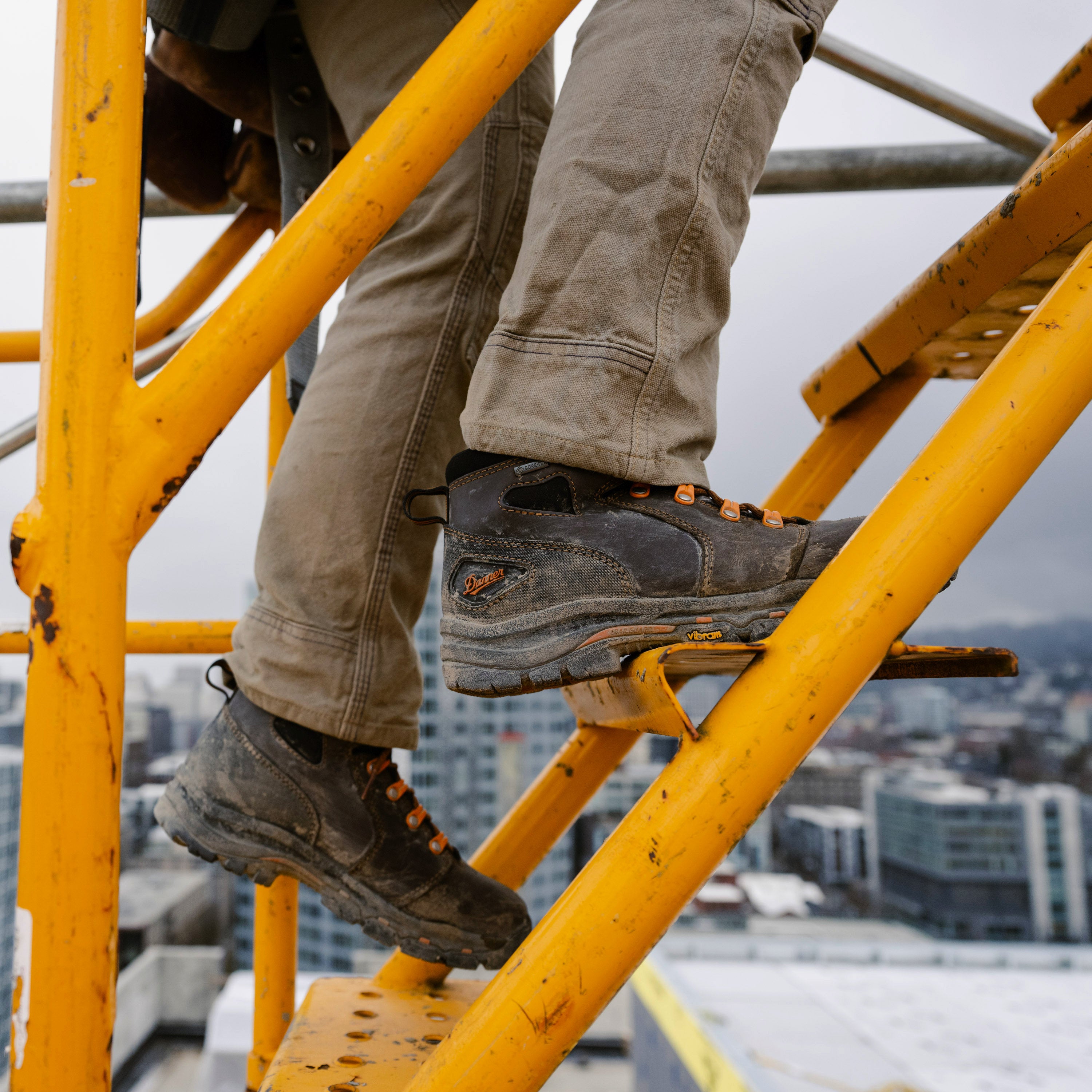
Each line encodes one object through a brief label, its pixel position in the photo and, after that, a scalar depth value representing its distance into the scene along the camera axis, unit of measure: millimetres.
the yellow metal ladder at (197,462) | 430
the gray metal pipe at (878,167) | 1472
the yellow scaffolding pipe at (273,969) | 903
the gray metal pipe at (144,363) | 1226
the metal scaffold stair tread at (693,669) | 492
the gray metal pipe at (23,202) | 1426
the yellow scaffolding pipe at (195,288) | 1115
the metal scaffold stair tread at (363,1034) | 643
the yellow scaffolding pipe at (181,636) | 1003
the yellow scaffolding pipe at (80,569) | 422
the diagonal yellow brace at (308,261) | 463
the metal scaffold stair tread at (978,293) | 667
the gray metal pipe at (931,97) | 1508
